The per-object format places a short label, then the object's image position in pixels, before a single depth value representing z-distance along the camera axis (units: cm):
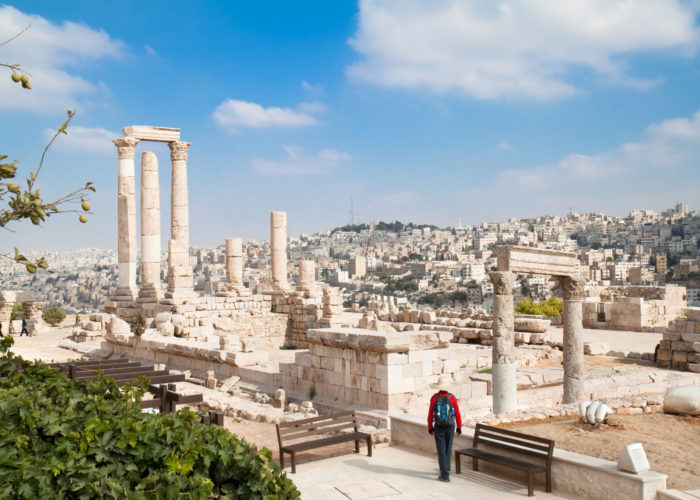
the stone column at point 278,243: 2920
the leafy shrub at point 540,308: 3206
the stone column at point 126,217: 2705
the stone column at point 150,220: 2670
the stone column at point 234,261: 2777
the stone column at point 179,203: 2722
